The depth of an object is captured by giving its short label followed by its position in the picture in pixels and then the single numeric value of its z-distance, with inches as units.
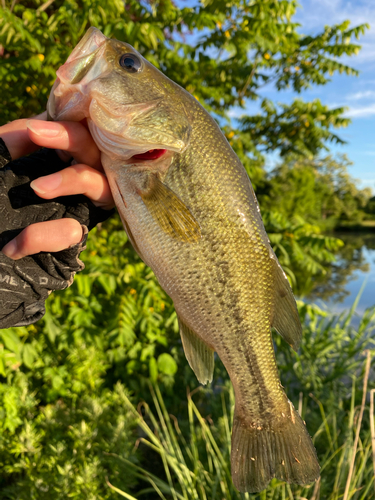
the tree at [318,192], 1138.0
